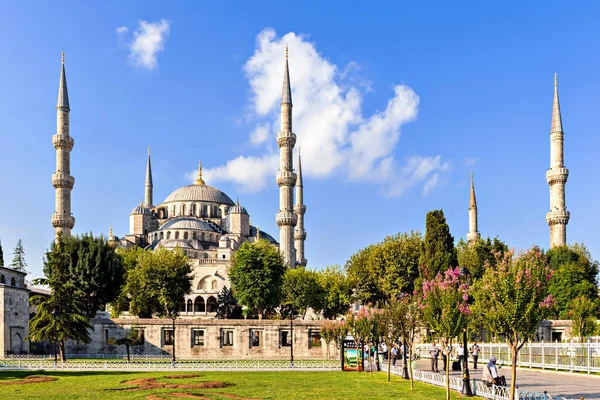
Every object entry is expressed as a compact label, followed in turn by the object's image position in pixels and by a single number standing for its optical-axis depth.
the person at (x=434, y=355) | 24.86
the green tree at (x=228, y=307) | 52.91
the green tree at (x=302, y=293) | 50.17
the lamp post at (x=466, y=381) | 16.38
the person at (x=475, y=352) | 24.47
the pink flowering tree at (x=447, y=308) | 16.05
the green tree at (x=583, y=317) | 35.00
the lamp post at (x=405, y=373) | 22.67
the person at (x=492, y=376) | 16.17
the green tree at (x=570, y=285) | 45.38
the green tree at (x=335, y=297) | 50.66
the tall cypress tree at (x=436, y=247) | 43.97
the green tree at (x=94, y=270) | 44.00
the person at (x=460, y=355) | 22.59
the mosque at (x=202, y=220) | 59.53
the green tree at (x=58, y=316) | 33.25
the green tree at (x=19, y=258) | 79.44
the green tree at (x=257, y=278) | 46.72
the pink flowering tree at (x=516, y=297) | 13.19
